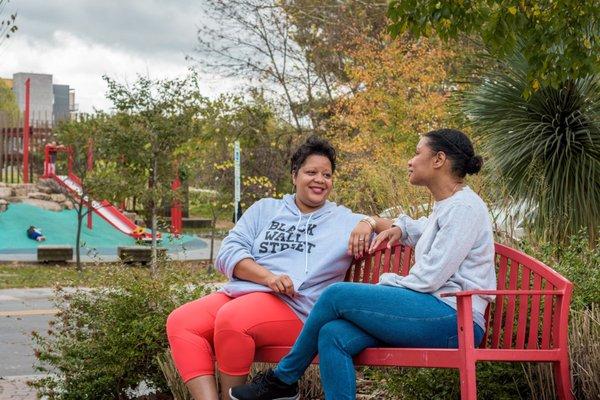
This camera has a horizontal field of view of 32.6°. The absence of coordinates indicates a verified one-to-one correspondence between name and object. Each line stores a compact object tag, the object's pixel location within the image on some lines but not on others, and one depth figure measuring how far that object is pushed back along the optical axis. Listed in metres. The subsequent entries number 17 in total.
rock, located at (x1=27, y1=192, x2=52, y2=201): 33.62
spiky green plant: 11.43
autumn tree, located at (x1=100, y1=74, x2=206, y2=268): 21.59
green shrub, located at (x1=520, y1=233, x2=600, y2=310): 5.29
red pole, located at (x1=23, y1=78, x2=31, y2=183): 34.36
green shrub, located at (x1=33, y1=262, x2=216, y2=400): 5.24
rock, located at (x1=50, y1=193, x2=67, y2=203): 33.76
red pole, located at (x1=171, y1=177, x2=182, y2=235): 32.56
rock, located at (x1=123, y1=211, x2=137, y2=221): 34.91
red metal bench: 4.02
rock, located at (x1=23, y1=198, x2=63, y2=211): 32.59
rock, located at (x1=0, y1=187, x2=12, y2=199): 32.09
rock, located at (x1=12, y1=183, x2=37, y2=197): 33.15
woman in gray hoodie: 4.53
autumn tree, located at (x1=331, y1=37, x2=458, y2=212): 21.66
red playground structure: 32.19
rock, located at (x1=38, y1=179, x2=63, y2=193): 34.34
